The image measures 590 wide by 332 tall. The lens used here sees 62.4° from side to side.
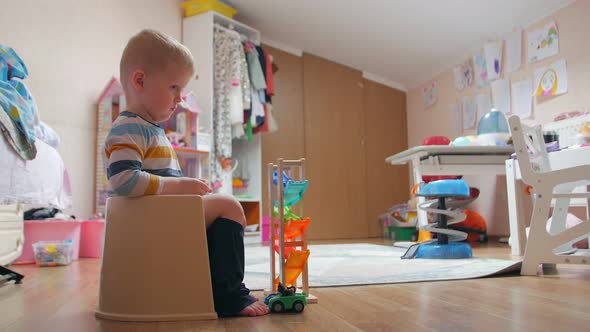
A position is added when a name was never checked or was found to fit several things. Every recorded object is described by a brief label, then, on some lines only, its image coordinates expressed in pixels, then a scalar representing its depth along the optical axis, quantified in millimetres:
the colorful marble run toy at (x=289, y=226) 1219
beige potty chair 1084
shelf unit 3965
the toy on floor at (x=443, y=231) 2545
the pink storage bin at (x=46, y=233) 2764
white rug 1729
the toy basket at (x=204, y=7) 4117
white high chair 1773
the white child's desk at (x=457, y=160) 3125
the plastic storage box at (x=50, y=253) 2566
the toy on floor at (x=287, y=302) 1141
